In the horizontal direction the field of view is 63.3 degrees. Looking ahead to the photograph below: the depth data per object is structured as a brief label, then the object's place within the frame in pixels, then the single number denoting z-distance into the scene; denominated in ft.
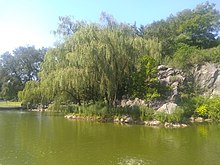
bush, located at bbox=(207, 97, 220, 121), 50.22
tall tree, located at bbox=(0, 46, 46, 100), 113.07
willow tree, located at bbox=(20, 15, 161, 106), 51.64
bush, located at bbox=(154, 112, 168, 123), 45.81
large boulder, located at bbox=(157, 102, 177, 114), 47.31
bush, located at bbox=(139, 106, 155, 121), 47.89
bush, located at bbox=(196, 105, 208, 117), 50.98
